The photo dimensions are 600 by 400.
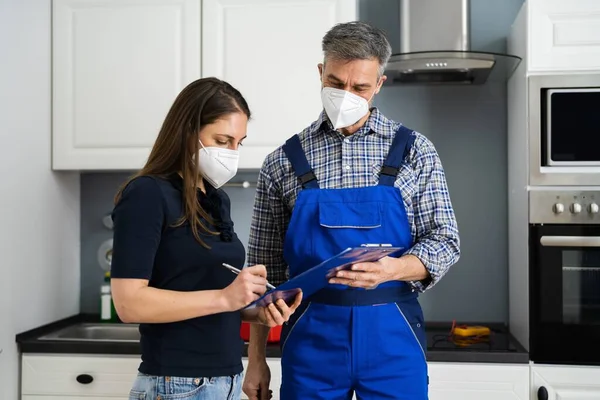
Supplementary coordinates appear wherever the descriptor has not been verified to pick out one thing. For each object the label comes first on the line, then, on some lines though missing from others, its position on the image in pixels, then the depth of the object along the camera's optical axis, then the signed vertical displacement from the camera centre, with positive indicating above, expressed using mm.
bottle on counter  2979 -416
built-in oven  2385 -239
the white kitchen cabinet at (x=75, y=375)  2514 -588
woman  1304 -104
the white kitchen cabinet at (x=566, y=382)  2357 -573
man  1600 -50
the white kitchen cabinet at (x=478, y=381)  2383 -577
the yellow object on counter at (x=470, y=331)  2590 -451
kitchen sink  2908 -505
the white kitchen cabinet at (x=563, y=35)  2412 +556
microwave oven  2398 +243
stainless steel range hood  2510 +573
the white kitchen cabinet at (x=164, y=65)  2652 +512
